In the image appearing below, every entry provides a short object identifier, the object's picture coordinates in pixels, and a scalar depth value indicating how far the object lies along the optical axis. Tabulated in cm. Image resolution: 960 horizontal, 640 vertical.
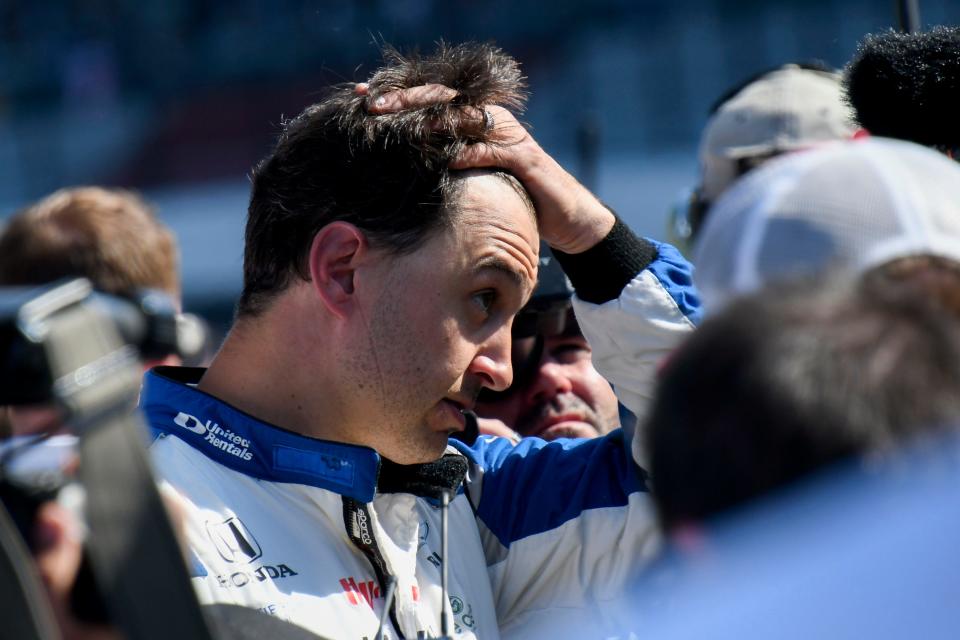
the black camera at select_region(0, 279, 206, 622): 298
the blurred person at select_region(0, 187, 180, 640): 370
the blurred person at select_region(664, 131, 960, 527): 231
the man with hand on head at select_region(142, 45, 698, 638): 333
